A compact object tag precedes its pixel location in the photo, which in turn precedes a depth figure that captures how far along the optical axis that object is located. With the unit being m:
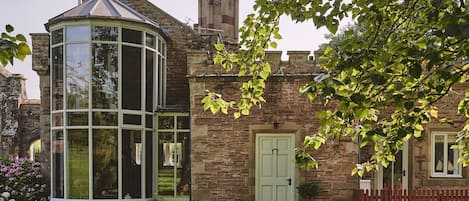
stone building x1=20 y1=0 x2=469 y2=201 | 10.81
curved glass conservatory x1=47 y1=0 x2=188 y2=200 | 11.04
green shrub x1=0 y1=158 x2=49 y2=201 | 12.53
